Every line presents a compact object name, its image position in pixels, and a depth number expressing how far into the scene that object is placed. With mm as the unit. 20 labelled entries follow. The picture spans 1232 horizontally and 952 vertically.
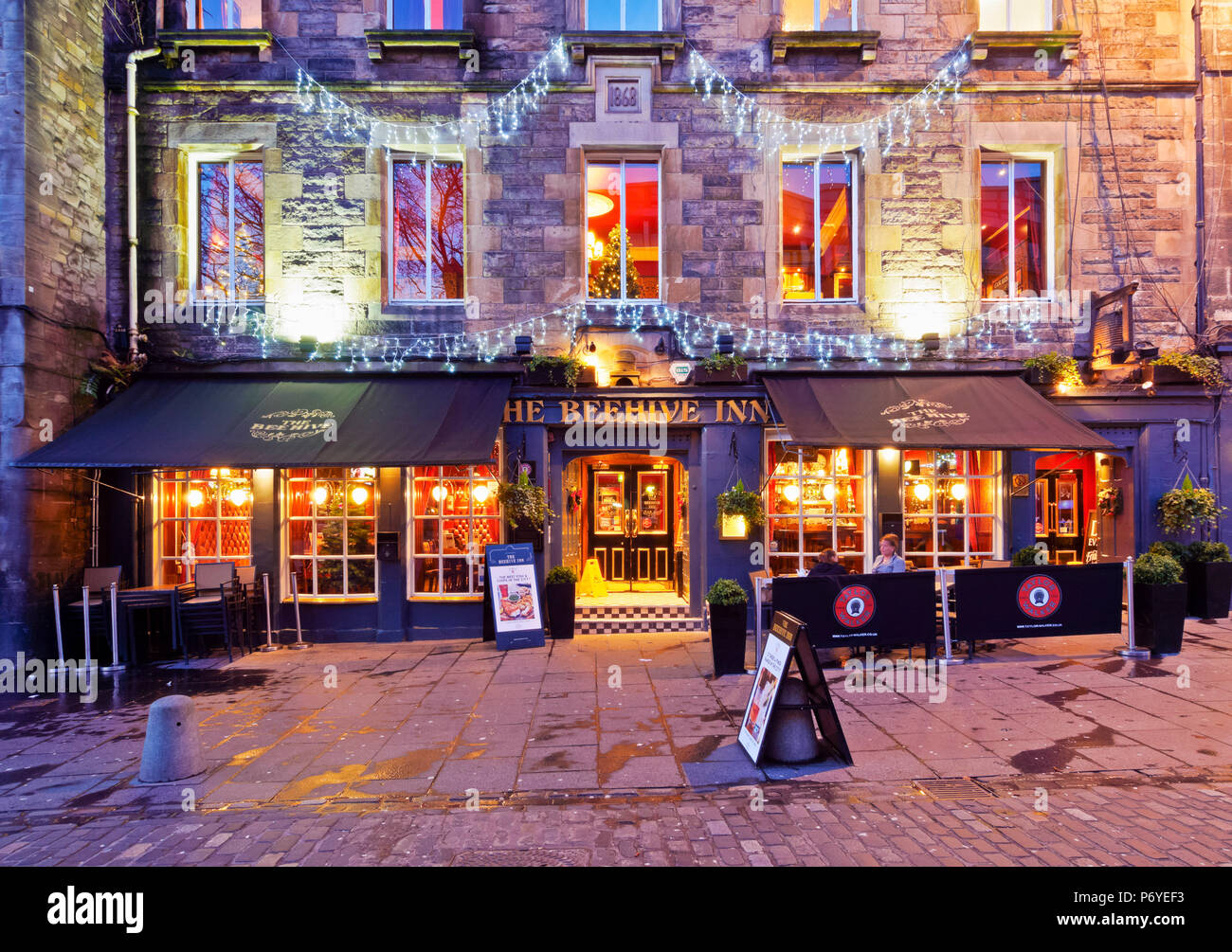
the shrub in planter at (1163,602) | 8617
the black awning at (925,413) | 9430
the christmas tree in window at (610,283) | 11266
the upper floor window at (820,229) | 11258
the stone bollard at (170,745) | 5656
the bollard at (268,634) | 10422
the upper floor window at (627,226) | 11250
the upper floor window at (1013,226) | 11352
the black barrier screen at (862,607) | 8062
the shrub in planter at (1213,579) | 10516
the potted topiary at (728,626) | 8328
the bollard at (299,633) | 10430
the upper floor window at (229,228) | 11234
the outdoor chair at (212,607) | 9570
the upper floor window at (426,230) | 11258
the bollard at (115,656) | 9078
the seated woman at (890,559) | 8968
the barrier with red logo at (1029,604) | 8562
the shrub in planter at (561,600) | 10438
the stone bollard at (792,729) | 5695
